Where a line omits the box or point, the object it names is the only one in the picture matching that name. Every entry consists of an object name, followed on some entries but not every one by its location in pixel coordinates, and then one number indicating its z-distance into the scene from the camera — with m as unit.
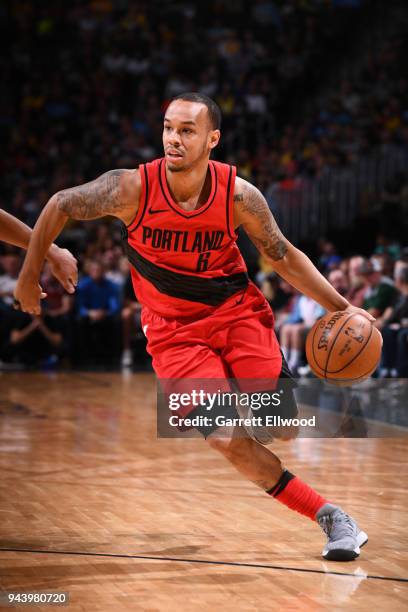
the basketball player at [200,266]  8.17
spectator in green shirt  19.30
